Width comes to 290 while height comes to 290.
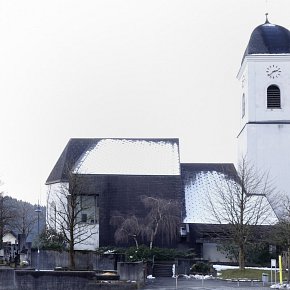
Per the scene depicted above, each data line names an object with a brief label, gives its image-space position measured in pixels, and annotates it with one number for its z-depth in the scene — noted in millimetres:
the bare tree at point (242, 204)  41500
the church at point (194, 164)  52406
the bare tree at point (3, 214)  50975
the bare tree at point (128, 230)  49375
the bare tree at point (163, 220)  49281
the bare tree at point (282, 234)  39400
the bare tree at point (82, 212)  50562
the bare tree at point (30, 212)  121438
